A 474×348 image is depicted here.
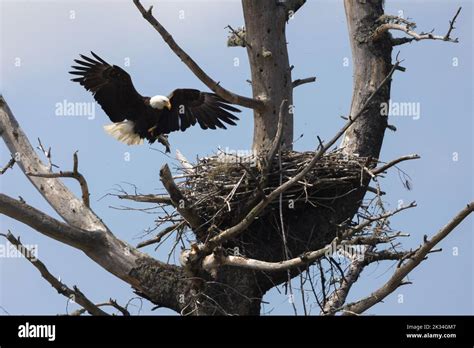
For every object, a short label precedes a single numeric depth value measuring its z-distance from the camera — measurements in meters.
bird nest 16.45
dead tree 15.80
